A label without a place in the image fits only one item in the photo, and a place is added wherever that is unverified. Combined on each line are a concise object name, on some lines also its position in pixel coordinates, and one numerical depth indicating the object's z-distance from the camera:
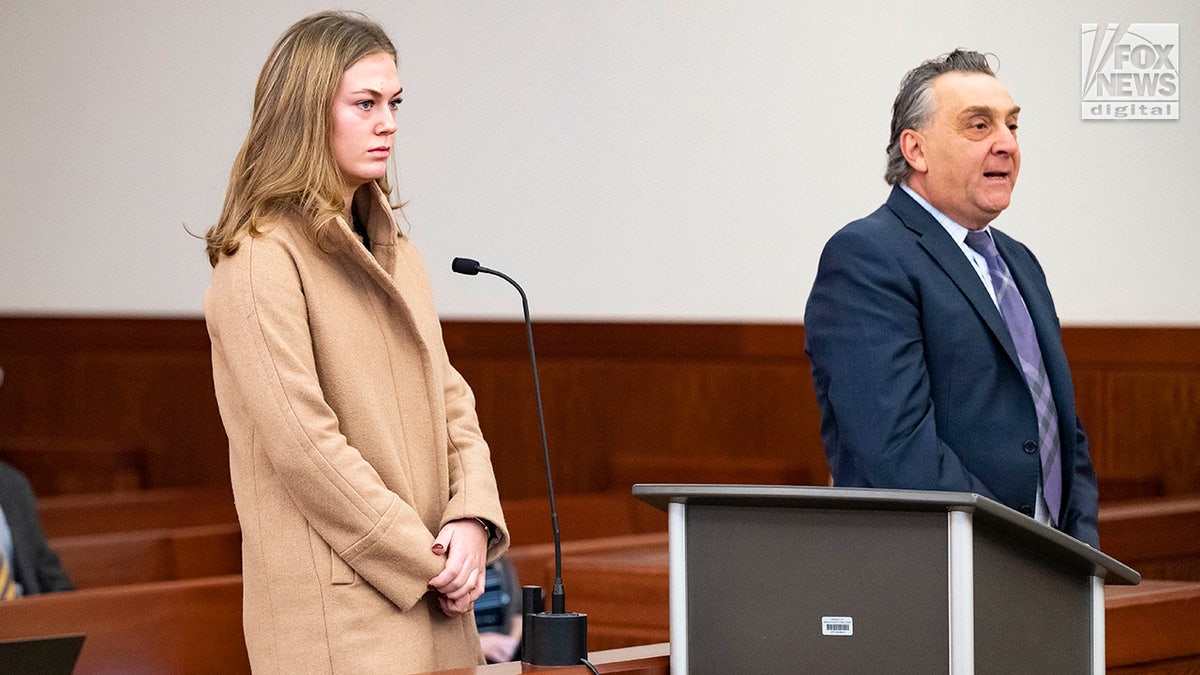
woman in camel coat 6.43
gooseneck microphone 6.28
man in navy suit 6.72
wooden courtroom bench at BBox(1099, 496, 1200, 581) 8.14
